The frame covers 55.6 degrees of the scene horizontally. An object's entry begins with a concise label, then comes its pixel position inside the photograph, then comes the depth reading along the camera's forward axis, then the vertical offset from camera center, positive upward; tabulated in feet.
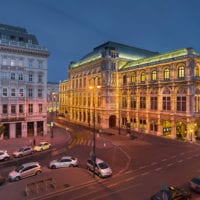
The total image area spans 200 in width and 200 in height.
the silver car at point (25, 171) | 74.23 -28.96
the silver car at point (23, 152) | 104.63 -29.27
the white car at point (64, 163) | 87.15 -29.12
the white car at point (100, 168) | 75.46 -28.00
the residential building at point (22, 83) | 149.38 +13.86
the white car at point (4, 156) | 98.51 -29.10
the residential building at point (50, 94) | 410.31 +13.18
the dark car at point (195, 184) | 62.63 -28.22
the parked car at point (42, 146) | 117.70 -29.21
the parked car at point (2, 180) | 70.74 -30.18
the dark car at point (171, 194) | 53.98 -27.35
